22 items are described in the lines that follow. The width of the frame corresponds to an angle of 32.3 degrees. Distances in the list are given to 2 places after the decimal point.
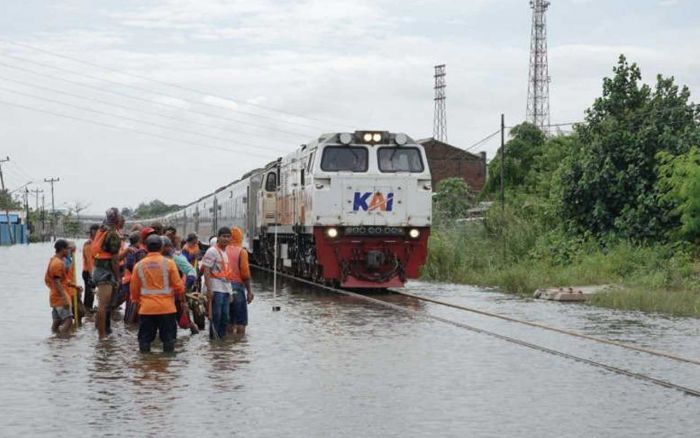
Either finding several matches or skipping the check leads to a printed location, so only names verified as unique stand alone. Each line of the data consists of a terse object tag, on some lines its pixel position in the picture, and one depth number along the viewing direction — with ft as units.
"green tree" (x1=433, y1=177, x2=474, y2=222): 257.14
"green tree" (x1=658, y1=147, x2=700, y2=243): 99.81
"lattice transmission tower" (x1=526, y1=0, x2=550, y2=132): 271.90
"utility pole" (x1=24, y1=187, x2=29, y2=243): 480.19
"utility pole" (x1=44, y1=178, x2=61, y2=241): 554.42
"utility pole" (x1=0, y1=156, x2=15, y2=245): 367.56
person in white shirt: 55.57
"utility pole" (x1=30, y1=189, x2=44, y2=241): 590.55
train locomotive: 89.97
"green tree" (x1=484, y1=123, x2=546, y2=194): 213.66
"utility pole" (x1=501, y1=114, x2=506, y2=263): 124.98
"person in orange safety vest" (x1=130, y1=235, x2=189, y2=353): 49.39
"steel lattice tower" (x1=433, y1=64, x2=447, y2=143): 360.28
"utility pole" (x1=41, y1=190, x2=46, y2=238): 479.33
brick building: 346.13
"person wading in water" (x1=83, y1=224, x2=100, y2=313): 71.31
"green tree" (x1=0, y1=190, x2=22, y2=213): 431.02
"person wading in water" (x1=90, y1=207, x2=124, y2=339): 56.34
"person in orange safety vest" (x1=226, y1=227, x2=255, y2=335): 57.11
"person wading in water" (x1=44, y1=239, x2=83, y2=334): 58.23
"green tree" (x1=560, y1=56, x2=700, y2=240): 111.96
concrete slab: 85.20
